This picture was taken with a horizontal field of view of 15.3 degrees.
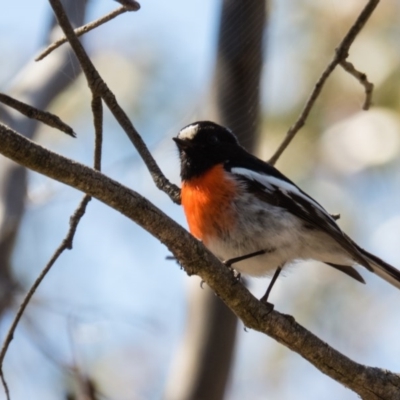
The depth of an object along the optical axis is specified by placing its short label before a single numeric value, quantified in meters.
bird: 7.11
